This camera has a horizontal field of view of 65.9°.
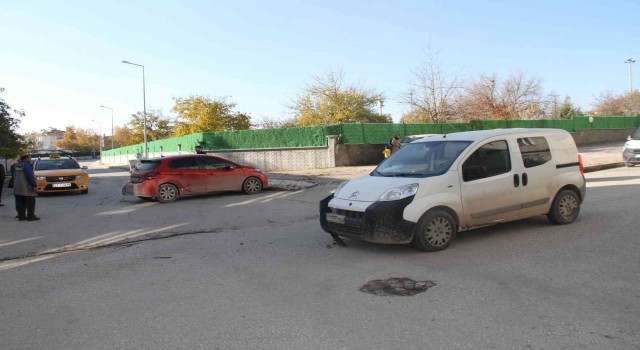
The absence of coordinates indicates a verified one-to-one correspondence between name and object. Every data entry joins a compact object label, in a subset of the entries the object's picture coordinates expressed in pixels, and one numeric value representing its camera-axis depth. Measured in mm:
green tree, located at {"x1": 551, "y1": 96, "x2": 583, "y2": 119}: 58478
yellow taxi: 17336
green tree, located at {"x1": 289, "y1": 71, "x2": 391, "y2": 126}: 40812
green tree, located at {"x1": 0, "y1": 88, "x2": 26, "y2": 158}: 25156
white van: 6441
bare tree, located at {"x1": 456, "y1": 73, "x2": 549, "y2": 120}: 43219
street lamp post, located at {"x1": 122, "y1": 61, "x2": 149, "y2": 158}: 37078
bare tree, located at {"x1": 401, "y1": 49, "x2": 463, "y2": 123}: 35156
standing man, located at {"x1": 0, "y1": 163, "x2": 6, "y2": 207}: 16250
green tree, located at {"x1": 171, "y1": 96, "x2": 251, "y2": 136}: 48781
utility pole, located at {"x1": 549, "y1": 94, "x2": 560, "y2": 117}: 47194
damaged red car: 14680
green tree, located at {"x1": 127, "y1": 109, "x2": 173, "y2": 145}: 71562
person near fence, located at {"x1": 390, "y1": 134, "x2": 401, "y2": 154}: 17750
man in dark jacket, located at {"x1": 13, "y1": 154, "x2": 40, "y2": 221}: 11398
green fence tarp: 25438
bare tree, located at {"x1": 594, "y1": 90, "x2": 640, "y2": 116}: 54438
